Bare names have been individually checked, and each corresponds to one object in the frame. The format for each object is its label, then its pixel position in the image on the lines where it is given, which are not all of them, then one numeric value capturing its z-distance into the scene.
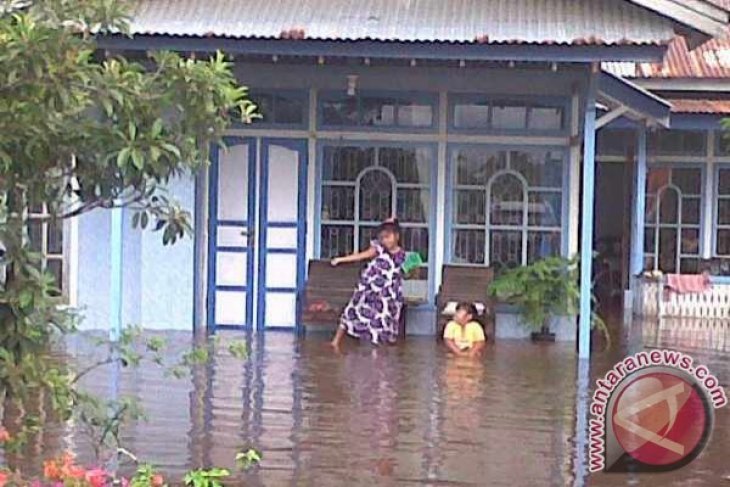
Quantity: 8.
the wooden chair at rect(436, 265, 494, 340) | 13.27
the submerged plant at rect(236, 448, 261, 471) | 6.49
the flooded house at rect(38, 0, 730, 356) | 13.55
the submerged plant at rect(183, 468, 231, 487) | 4.98
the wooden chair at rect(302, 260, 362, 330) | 13.31
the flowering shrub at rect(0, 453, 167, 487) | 4.11
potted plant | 13.12
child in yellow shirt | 12.56
